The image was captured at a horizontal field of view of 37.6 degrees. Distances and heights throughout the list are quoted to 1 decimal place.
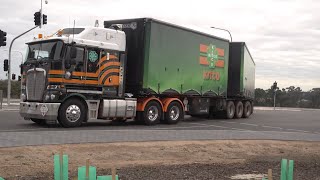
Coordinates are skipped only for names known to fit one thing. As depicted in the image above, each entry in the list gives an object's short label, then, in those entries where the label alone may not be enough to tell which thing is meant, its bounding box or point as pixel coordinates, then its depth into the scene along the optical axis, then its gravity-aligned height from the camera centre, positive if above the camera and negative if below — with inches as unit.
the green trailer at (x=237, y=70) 1027.3 +52.5
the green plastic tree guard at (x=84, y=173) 196.2 -35.0
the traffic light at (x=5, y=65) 1310.3 +64.6
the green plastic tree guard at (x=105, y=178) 187.5 -34.9
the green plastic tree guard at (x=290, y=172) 250.1 -40.8
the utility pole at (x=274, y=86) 2086.6 +39.7
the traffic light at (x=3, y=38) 928.8 +100.2
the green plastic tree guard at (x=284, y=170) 252.3 -40.3
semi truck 624.7 +26.6
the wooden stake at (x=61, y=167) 228.7 -38.2
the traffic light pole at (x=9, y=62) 1324.3 +74.0
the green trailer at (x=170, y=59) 722.8 +55.9
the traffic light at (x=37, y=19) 1233.4 +184.9
